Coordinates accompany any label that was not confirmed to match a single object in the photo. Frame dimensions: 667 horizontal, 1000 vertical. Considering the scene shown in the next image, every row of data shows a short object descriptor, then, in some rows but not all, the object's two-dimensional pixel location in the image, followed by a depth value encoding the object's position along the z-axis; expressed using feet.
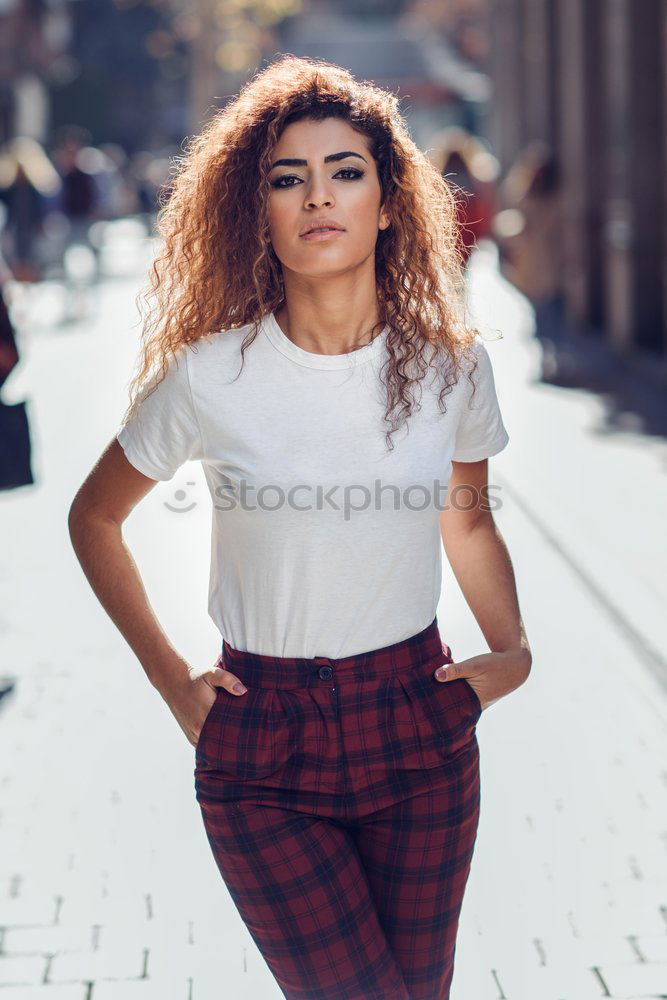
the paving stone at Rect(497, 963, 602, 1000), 21.28
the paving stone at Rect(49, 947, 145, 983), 22.08
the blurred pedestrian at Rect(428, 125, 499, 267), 88.83
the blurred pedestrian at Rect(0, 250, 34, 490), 31.47
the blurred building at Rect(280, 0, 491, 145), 254.77
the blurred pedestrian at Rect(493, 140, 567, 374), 84.04
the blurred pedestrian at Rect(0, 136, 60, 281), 121.30
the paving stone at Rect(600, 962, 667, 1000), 21.19
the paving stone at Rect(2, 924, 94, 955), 22.99
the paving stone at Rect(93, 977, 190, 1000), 21.44
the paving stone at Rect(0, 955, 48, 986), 21.96
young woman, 14.21
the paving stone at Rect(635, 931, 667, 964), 22.31
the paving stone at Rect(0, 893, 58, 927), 23.88
